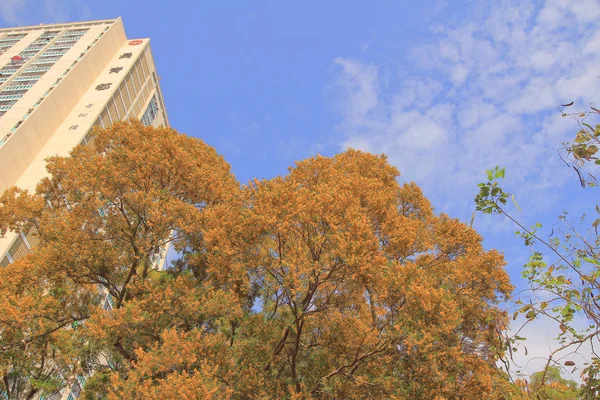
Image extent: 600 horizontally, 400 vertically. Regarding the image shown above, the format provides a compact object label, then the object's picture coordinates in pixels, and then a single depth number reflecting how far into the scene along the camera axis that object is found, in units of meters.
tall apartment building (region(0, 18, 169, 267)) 23.89
